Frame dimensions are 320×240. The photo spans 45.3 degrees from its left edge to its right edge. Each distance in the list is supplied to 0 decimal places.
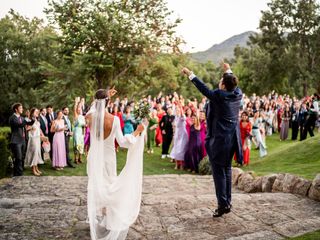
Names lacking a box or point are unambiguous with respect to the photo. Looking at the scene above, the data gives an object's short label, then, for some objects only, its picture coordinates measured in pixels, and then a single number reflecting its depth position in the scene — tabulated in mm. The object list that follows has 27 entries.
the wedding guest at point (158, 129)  17453
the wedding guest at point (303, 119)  18688
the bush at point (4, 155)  10602
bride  5215
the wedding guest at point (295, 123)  19547
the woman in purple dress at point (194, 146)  12906
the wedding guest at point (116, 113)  15680
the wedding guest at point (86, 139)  14168
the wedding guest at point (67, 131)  13078
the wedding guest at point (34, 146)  11859
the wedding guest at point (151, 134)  16173
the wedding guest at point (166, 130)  15688
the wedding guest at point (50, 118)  13096
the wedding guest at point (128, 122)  15453
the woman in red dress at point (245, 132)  13289
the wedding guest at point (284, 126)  19984
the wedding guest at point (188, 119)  13402
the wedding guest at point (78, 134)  13227
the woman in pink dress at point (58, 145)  12562
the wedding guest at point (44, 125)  12914
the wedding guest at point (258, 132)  14458
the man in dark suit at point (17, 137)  10656
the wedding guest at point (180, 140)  13375
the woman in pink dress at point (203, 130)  13109
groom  5676
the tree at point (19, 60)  34750
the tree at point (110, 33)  24125
